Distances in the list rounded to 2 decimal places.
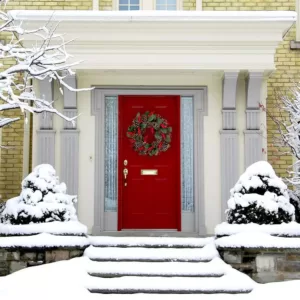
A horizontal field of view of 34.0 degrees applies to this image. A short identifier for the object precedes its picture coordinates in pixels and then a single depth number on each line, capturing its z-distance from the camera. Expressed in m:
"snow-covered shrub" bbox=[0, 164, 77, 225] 6.63
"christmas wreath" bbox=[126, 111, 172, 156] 8.55
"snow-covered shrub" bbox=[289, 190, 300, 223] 7.30
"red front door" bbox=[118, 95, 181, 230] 8.48
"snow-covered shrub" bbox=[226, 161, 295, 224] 6.55
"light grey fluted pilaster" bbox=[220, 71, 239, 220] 8.30
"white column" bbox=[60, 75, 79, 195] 8.30
